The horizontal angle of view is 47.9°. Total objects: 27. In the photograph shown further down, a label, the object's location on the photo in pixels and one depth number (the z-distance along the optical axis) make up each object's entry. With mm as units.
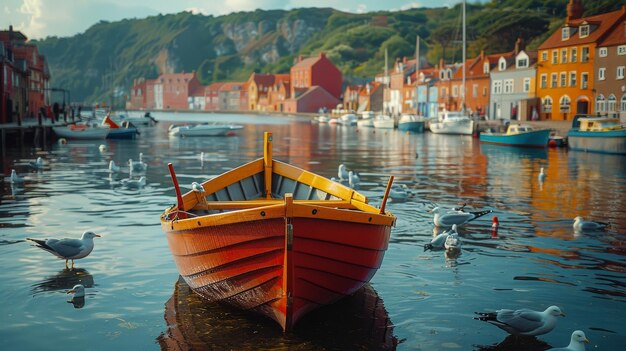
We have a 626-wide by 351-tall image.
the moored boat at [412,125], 82875
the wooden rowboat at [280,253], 9781
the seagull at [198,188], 13320
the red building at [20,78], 62281
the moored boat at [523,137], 53938
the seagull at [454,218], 18047
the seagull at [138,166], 32625
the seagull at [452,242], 15719
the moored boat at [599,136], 45969
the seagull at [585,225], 18047
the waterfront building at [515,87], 77625
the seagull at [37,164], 35450
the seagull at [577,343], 9141
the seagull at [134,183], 27319
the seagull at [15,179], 28078
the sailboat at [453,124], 74000
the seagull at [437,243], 15828
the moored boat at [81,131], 63406
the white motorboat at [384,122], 93250
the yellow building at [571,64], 68938
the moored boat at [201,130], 74438
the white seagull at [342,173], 28808
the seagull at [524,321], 9953
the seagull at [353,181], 26919
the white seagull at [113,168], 33125
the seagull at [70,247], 13703
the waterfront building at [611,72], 65188
